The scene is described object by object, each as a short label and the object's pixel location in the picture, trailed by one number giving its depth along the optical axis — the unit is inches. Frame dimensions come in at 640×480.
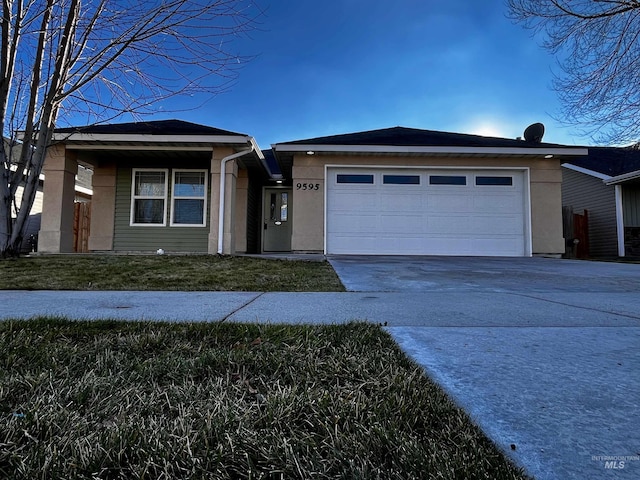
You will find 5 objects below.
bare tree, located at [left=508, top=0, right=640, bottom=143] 286.4
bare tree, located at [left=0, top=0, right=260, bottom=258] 184.7
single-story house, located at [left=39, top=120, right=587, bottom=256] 357.4
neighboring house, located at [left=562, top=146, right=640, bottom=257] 483.5
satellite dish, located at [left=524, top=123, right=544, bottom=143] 569.3
